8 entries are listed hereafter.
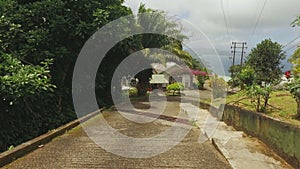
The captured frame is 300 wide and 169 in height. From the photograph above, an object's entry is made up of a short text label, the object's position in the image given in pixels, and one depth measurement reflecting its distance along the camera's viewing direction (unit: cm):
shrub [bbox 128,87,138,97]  2706
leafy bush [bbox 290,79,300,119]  560
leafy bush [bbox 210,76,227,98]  1722
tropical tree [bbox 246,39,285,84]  3484
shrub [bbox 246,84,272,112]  734
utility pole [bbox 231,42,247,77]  5838
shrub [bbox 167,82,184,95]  2919
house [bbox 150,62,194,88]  3689
